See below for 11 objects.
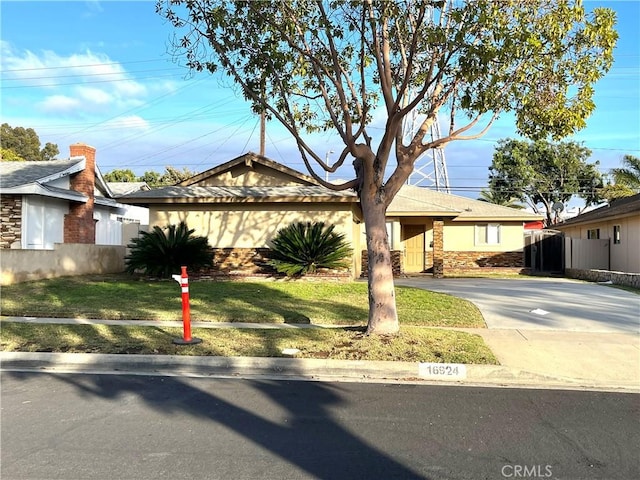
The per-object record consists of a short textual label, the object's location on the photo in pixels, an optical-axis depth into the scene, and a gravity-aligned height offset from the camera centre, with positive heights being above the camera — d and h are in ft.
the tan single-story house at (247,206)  58.62 +4.80
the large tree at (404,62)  25.55 +9.40
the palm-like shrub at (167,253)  55.57 -0.30
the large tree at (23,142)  175.32 +34.95
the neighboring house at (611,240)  65.60 +1.42
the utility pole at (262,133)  84.56 +17.96
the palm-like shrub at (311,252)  55.36 -0.19
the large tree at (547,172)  135.54 +19.73
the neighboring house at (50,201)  62.49 +5.99
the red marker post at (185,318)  27.68 -3.45
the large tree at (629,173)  89.04 +12.52
